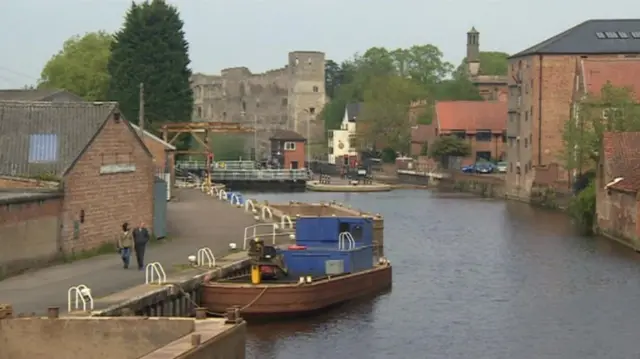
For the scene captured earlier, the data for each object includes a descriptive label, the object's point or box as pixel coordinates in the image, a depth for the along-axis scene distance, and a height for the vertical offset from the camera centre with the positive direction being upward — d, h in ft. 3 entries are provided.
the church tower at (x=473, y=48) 554.87 +51.94
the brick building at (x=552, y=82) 289.33 +18.74
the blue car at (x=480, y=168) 353.92 -3.47
